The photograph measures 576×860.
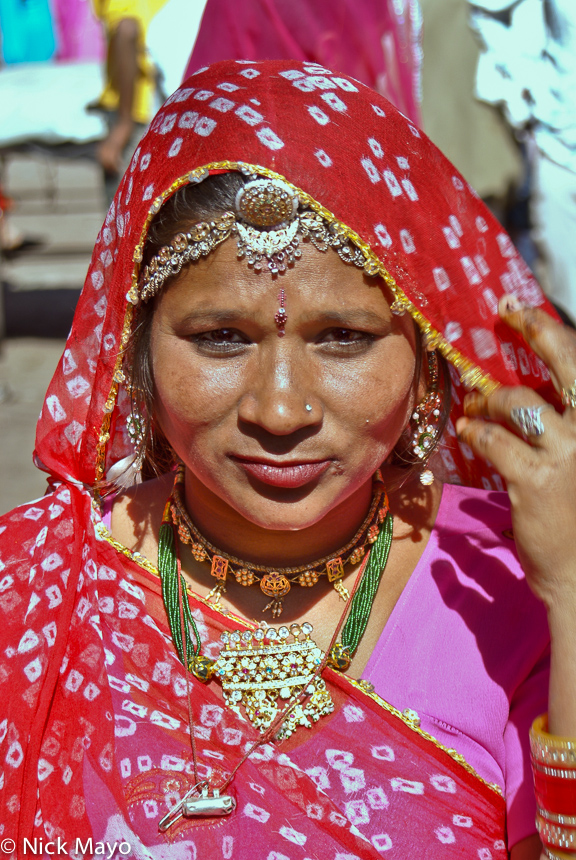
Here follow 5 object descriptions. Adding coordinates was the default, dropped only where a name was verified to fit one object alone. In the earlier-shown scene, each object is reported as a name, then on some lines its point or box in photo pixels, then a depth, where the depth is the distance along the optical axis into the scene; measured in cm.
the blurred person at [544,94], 346
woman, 164
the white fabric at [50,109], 716
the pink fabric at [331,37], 297
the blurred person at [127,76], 596
